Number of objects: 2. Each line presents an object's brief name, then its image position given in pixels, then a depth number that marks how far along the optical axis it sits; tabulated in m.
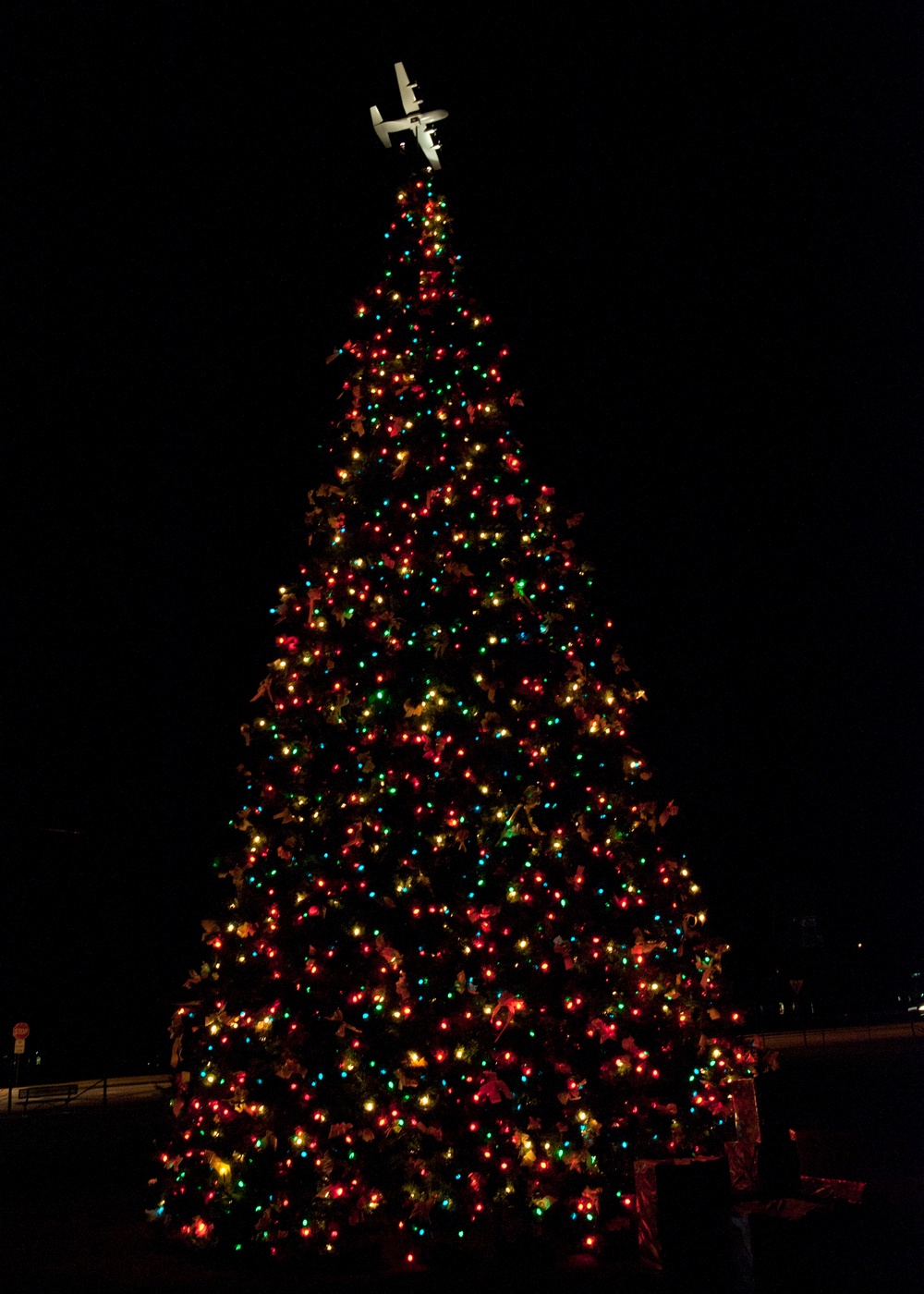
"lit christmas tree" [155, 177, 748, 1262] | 4.88
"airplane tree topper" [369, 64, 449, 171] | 6.97
